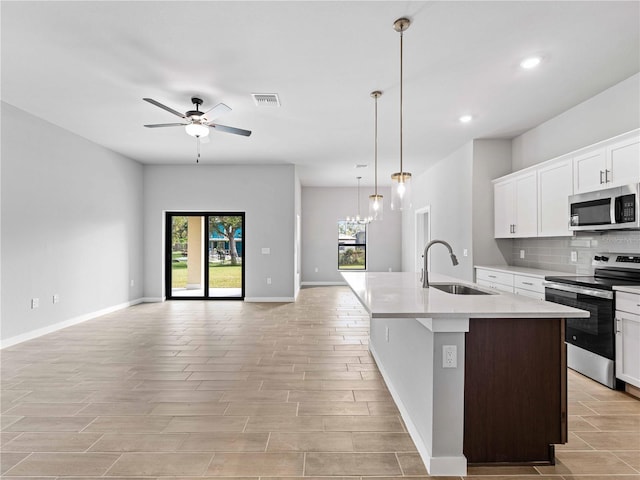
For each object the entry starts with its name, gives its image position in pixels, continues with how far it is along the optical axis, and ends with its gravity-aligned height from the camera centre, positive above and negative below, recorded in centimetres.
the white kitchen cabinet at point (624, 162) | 296 +70
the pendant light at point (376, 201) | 370 +42
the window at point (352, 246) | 1043 -18
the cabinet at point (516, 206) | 443 +47
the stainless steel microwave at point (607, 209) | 297 +30
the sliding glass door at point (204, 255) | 750 -34
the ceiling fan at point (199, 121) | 377 +132
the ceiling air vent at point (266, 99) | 387 +160
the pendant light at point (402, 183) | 257 +46
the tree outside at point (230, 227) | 750 +26
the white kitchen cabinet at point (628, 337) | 270 -76
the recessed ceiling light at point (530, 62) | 308 +160
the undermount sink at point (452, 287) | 294 -40
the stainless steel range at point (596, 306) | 294 -58
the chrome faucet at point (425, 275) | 268 -27
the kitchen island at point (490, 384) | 187 -79
